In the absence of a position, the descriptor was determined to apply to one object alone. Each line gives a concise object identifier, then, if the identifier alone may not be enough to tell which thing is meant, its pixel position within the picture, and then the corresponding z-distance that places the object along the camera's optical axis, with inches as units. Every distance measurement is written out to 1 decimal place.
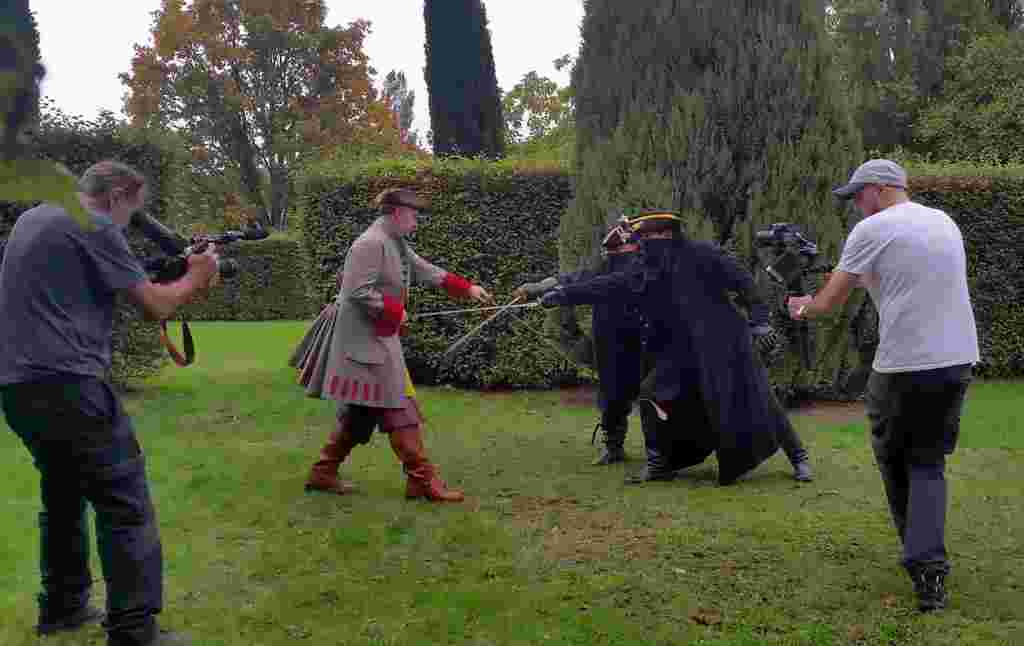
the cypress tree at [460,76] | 555.8
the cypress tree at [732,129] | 368.5
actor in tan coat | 244.2
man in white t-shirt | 168.7
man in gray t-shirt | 140.3
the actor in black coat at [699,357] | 260.8
